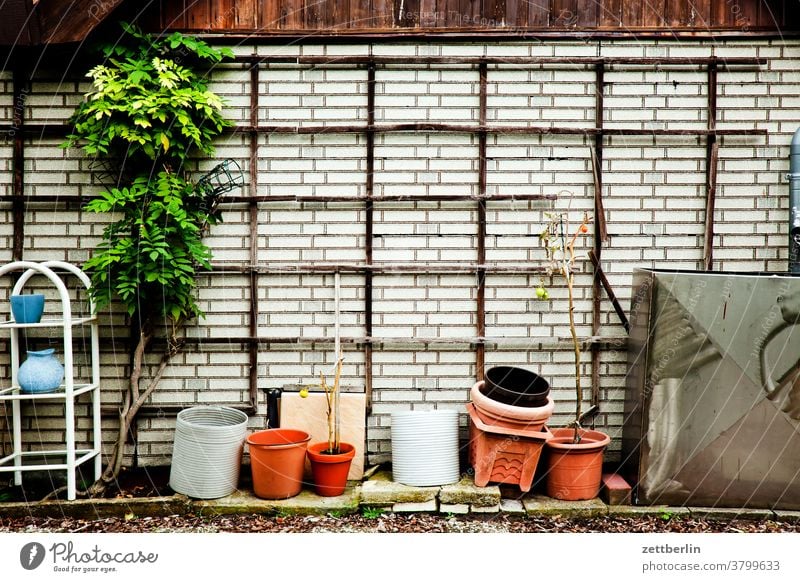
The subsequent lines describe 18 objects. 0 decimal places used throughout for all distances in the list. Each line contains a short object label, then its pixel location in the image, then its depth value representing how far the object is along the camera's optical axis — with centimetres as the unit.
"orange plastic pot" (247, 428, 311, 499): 412
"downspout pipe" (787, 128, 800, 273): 436
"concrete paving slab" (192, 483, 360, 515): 410
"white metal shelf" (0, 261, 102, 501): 402
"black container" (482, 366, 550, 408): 415
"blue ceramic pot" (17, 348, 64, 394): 404
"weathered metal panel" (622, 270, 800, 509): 397
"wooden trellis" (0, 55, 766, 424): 455
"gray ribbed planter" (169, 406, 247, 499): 413
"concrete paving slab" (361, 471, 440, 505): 414
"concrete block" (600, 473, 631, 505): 417
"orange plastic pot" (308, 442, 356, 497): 416
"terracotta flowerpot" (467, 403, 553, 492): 409
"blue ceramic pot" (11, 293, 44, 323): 409
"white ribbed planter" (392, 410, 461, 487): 425
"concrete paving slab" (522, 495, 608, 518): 409
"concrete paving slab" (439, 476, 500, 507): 410
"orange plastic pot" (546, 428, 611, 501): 417
